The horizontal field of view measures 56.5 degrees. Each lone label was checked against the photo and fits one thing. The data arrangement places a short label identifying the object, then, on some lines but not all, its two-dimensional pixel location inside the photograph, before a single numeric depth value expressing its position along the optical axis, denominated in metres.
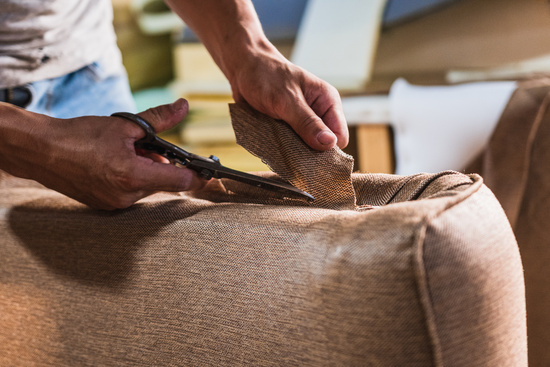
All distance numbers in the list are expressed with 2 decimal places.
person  0.53
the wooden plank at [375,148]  1.30
